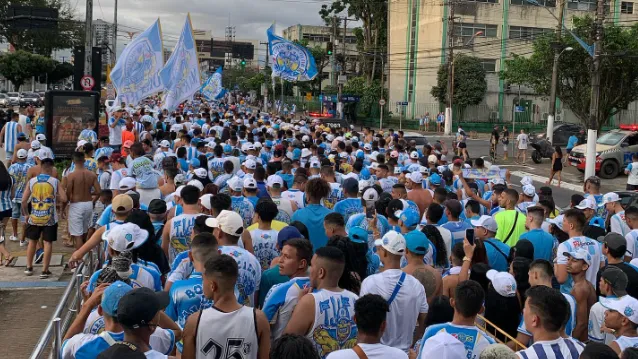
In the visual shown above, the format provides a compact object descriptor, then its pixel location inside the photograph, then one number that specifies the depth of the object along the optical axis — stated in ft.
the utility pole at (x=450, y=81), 144.48
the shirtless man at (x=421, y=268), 18.52
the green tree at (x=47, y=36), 276.82
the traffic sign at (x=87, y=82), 72.79
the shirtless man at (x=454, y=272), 19.34
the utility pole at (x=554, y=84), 100.94
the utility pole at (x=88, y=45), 74.40
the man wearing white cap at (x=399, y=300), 16.43
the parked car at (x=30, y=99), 191.39
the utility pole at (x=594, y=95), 70.95
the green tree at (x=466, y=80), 164.35
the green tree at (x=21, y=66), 235.40
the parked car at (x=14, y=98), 188.24
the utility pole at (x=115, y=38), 134.50
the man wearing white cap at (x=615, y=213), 28.81
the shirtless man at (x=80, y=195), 34.83
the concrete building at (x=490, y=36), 170.60
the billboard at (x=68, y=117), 59.06
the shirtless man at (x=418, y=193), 32.09
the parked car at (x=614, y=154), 86.28
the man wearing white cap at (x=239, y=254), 17.38
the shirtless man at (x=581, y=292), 18.99
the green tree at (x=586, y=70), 105.40
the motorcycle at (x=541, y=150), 100.32
